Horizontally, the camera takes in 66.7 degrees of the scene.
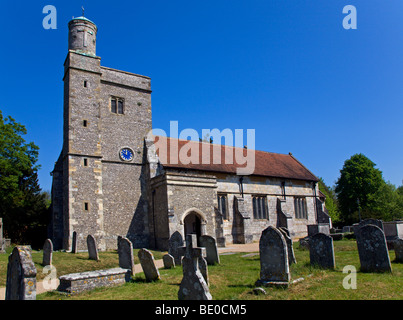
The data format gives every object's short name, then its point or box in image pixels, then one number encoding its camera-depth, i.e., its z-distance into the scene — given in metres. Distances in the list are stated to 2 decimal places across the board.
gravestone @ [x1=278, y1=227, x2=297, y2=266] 10.48
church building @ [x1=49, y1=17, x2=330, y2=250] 19.31
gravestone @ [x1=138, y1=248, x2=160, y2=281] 9.09
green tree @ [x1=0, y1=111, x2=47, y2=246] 22.14
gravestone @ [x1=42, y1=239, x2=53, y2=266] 12.58
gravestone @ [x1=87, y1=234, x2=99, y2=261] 14.27
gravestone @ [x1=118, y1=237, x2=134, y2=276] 10.34
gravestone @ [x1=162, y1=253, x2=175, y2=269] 11.98
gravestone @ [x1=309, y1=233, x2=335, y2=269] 9.13
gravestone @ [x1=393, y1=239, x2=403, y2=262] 9.91
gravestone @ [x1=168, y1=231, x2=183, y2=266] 13.81
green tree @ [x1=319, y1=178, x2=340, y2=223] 45.09
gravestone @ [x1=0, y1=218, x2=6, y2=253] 16.82
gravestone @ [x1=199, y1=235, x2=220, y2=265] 12.15
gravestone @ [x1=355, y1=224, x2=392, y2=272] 8.34
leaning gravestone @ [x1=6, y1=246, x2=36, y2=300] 4.96
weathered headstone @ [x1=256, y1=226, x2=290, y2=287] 7.19
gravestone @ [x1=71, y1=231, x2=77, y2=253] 16.84
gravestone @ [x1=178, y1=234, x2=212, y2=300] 5.71
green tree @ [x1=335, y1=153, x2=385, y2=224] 37.69
